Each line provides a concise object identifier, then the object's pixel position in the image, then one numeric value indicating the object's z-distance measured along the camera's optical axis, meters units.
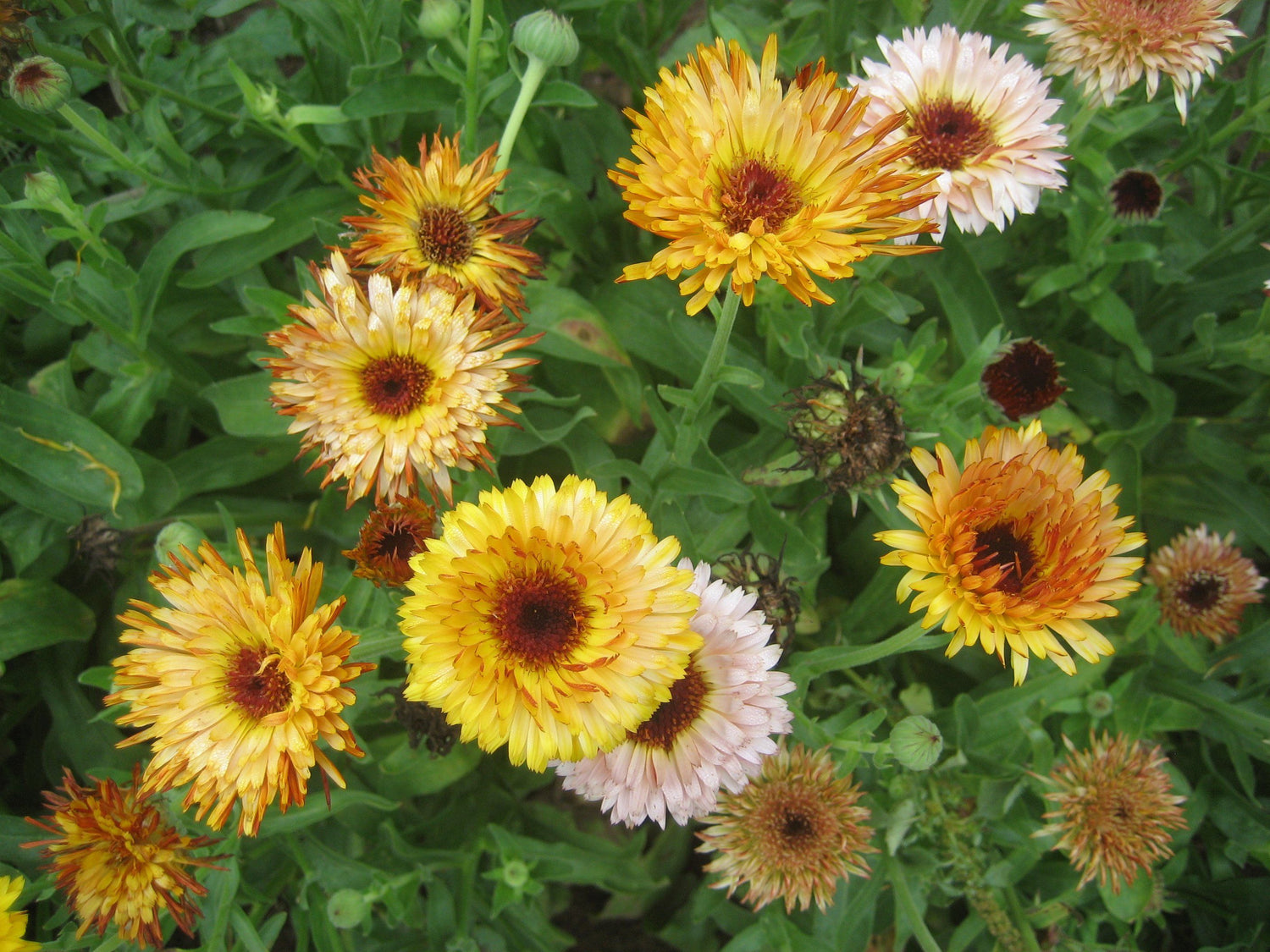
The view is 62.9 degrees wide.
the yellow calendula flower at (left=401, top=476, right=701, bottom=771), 0.20
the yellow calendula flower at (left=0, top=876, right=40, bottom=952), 0.22
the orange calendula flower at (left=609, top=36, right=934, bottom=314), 0.20
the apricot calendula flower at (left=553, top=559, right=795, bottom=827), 0.23
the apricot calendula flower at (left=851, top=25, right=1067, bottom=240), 0.25
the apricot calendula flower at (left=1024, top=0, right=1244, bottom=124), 0.26
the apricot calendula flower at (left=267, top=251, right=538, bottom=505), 0.23
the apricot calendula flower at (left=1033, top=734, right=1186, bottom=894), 0.27
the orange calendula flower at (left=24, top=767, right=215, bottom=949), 0.24
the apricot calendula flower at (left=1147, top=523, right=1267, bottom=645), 0.31
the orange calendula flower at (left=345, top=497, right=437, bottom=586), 0.23
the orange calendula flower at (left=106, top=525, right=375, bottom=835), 0.21
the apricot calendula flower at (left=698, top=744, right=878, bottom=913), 0.26
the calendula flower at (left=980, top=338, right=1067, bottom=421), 0.26
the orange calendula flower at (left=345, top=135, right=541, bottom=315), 0.24
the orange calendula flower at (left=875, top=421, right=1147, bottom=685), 0.20
